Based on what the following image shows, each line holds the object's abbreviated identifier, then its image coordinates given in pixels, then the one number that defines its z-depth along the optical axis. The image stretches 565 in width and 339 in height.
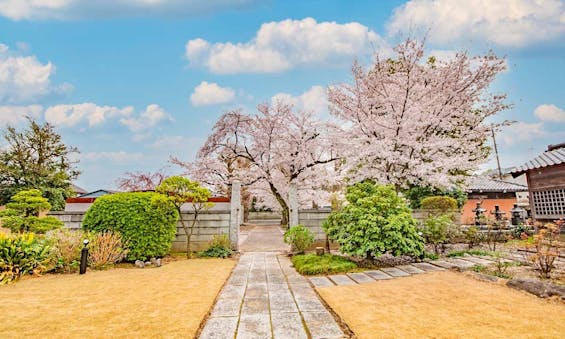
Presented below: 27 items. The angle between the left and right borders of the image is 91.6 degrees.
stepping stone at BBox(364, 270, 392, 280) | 5.50
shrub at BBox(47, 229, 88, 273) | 6.45
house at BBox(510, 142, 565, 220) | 9.26
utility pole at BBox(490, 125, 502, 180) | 27.63
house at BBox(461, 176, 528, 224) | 19.14
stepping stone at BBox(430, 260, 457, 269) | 6.06
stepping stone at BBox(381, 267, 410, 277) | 5.62
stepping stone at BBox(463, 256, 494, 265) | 6.26
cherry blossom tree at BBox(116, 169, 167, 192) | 21.37
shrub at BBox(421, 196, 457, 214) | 11.43
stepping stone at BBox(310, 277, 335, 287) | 5.14
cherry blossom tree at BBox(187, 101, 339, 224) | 14.10
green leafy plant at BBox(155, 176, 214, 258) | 7.73
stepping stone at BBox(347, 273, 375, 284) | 5.27
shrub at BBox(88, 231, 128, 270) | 6.70
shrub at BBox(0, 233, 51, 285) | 5.69
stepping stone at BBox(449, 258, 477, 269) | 5.91
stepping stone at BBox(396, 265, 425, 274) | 5.80
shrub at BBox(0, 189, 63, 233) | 7.15
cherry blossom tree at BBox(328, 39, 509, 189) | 9.38
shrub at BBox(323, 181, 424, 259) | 6.26
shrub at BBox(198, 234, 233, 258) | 8.35
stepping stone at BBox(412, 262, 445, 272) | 5.90
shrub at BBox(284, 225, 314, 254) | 8.31
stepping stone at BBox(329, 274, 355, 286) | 5.18
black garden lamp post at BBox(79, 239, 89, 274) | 6.19
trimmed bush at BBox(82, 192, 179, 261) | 7.28
